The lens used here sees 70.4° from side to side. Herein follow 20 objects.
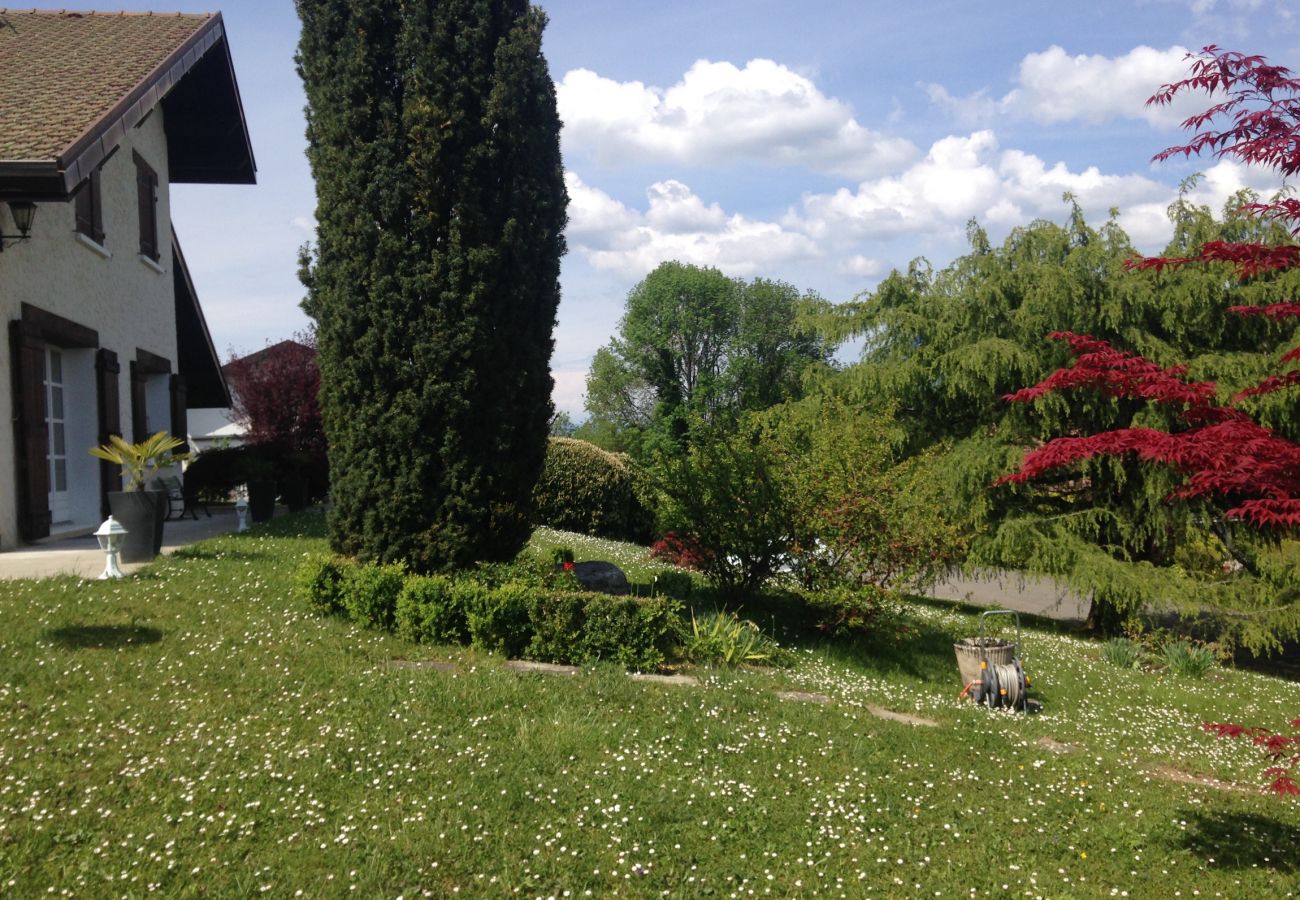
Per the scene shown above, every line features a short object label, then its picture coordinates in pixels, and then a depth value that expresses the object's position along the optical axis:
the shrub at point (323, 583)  7.59
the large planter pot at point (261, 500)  14.01
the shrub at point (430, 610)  7.18
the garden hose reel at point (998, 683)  8.09
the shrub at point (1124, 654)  11.80
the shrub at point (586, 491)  20.38
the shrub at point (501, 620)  7.11
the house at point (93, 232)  9.52
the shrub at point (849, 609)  9.26
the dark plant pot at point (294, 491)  16.64
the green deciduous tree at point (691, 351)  45.81
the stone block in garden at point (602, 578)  9.09
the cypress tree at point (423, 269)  8.27
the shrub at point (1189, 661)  11.47
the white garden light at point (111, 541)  8.13
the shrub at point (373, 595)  7.33
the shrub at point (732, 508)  9.60
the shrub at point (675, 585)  10.35
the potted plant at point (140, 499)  9.09
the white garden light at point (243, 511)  12.55
